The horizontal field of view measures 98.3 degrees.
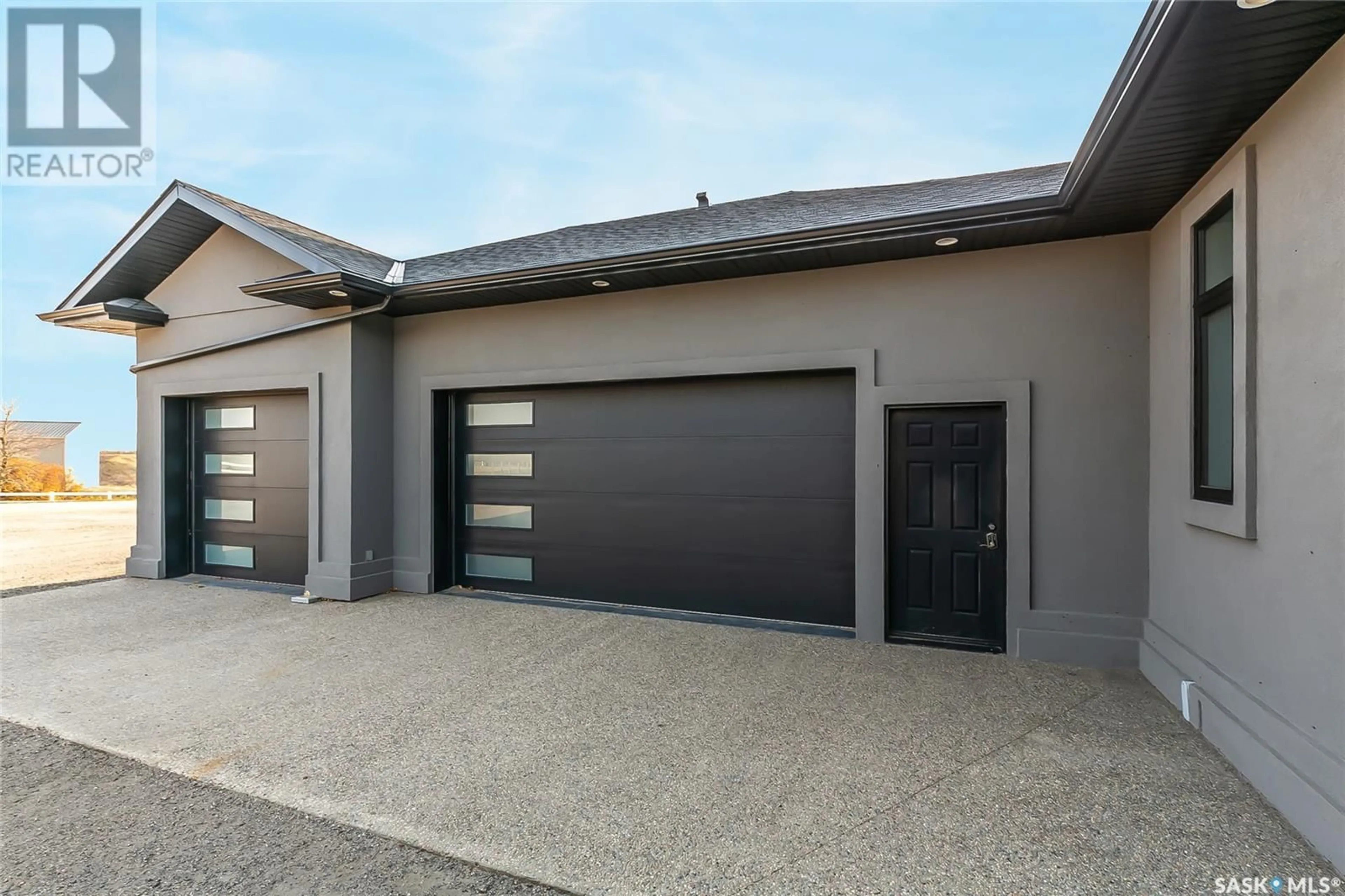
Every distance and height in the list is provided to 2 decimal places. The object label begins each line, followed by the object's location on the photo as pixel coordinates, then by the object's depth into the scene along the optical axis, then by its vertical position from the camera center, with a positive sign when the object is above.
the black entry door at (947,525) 4.56 -0.63
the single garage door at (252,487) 6.95 -0.48
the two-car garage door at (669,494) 5.26 -0.47
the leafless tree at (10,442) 22.55 +0.28
